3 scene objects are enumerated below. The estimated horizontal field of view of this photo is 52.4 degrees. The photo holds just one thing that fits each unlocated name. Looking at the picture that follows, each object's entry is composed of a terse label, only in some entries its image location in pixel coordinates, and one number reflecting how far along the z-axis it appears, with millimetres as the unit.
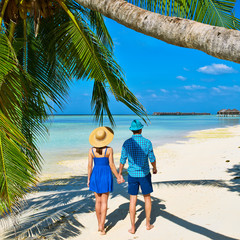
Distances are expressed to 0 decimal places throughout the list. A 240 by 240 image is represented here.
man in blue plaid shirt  3230
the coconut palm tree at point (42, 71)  2207
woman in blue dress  3246
